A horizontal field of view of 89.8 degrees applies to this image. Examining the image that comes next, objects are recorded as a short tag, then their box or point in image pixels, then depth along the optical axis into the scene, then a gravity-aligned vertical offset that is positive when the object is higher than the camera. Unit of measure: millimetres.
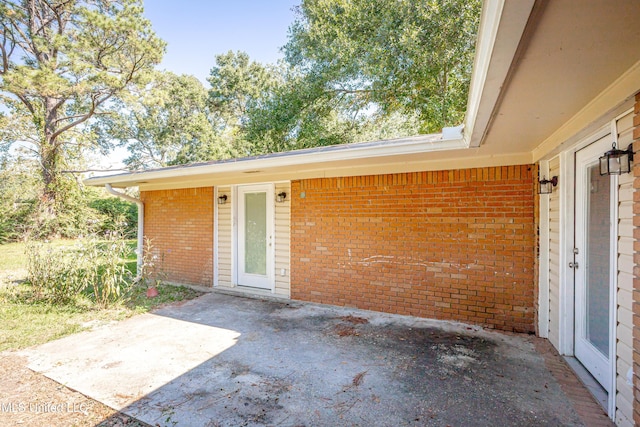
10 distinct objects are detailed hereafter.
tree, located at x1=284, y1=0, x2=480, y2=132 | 9266 +5037
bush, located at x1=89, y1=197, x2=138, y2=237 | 15758 +252
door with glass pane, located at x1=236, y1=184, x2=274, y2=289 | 6125 -461
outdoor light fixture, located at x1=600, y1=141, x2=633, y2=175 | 2107 +354
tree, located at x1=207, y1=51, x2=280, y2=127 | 19219 +8132
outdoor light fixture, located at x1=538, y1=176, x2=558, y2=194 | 3594 +323
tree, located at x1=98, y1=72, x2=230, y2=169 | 18234 +5090
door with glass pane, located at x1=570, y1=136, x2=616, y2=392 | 2594 -436
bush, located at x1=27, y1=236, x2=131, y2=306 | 5258 -944
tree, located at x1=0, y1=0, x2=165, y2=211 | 13086 +6697
